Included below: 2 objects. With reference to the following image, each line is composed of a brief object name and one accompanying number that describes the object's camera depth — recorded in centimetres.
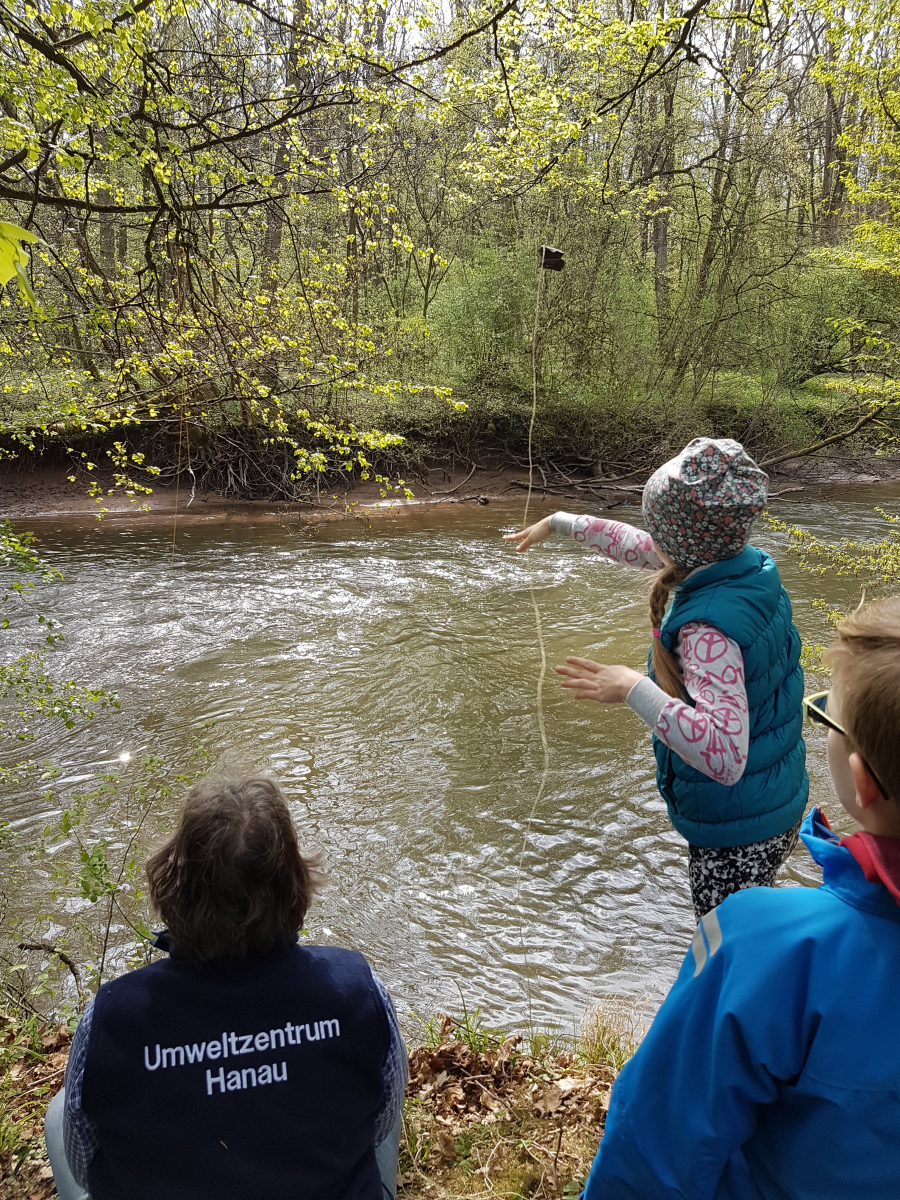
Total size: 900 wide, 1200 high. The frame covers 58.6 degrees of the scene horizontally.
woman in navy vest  131
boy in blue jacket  92
